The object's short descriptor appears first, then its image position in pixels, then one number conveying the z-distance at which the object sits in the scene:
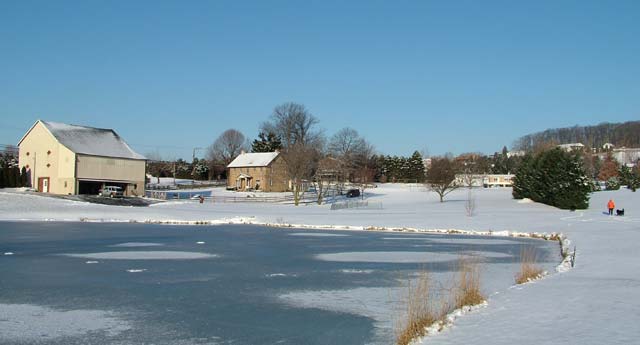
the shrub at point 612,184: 87.06
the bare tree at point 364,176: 95.46
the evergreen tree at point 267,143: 113.56
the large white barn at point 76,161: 67.81
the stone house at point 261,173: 94.56
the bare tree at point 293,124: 105.31
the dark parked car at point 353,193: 84.23
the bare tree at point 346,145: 104.76
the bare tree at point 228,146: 137.38
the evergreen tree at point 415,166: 126.56
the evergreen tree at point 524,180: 64.25
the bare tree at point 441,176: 73.38
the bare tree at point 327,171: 73.51
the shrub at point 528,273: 15.01
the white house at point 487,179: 120.56
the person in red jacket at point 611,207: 47.85
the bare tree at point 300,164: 73.12
